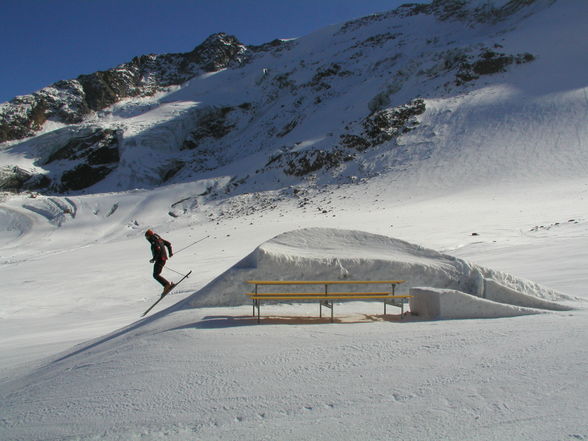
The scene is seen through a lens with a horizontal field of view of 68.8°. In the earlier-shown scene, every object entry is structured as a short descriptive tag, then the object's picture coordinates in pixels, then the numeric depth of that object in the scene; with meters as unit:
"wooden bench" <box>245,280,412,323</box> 5.70
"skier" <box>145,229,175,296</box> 7.87
